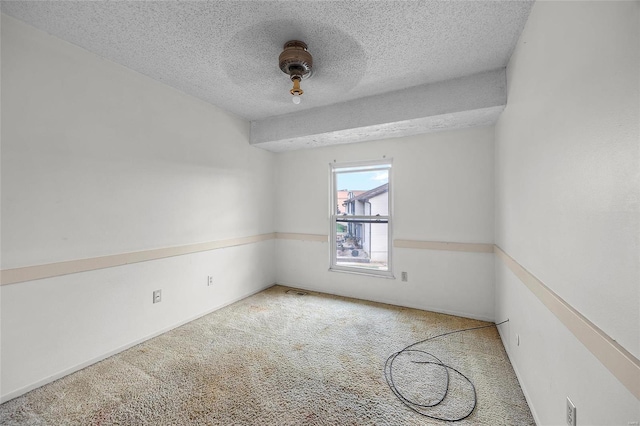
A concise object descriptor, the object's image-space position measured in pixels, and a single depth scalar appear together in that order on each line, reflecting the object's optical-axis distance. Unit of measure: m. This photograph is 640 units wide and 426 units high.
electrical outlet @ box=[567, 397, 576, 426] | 1.08
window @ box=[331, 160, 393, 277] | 3.59
